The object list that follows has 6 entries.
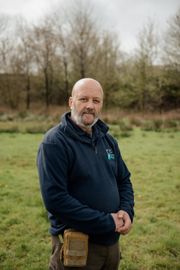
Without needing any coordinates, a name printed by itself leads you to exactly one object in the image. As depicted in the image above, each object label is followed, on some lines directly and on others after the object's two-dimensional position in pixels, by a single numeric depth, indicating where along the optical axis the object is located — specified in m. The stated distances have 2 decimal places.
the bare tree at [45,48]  39.16
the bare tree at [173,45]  29.67
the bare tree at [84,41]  36.38
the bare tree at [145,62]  34.12
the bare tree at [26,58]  40.31
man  2.65
